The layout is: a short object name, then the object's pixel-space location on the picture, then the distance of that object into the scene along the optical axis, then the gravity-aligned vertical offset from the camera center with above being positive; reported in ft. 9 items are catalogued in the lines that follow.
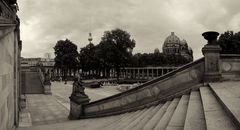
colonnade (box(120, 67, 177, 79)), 245.80 -3.19
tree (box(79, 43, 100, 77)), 184.50 +10.64
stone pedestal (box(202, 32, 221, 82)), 22.22 +1.15
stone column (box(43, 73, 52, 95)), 69.21 -5.56
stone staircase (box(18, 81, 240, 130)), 10.02 -3.08
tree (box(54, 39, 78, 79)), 175.33 +15.18
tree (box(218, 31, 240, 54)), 117.32 +15.06
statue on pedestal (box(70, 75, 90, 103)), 31.66 -3.83
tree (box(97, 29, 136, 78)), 152.78 +17.79
